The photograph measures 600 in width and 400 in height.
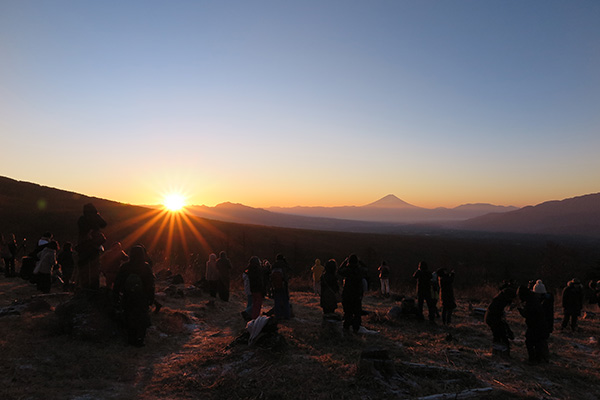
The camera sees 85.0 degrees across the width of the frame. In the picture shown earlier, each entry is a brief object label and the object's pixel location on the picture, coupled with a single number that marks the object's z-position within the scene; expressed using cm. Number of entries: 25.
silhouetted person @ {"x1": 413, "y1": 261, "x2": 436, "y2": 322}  1193
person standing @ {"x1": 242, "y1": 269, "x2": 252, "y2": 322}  1097
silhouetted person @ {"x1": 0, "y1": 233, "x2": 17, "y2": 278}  1424
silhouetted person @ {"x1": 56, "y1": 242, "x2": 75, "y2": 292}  1238
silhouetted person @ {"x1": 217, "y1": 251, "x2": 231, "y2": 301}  1459
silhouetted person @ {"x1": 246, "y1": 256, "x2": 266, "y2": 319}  1034
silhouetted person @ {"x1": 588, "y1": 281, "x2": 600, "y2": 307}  1237
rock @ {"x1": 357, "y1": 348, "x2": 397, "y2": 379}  639
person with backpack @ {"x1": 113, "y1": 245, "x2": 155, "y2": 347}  827
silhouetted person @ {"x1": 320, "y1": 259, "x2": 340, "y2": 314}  1077
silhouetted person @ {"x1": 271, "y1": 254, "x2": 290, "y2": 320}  1086
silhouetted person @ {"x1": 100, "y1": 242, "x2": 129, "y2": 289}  970
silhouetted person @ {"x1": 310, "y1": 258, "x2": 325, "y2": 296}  1691
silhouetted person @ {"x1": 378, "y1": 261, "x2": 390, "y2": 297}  1758
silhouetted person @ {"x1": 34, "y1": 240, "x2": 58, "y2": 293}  1145
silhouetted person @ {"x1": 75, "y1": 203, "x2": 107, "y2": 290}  912
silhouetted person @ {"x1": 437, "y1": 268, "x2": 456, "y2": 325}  1176
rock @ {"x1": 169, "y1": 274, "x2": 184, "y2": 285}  1770
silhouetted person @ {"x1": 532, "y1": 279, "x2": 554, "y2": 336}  983
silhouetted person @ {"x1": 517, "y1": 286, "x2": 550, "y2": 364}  808
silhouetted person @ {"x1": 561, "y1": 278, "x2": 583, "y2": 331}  1185
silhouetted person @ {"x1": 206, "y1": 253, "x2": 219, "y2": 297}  1565
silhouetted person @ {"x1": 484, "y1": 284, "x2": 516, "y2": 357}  845
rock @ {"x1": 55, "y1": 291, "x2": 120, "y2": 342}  786
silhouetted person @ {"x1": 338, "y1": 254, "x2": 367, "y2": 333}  957
